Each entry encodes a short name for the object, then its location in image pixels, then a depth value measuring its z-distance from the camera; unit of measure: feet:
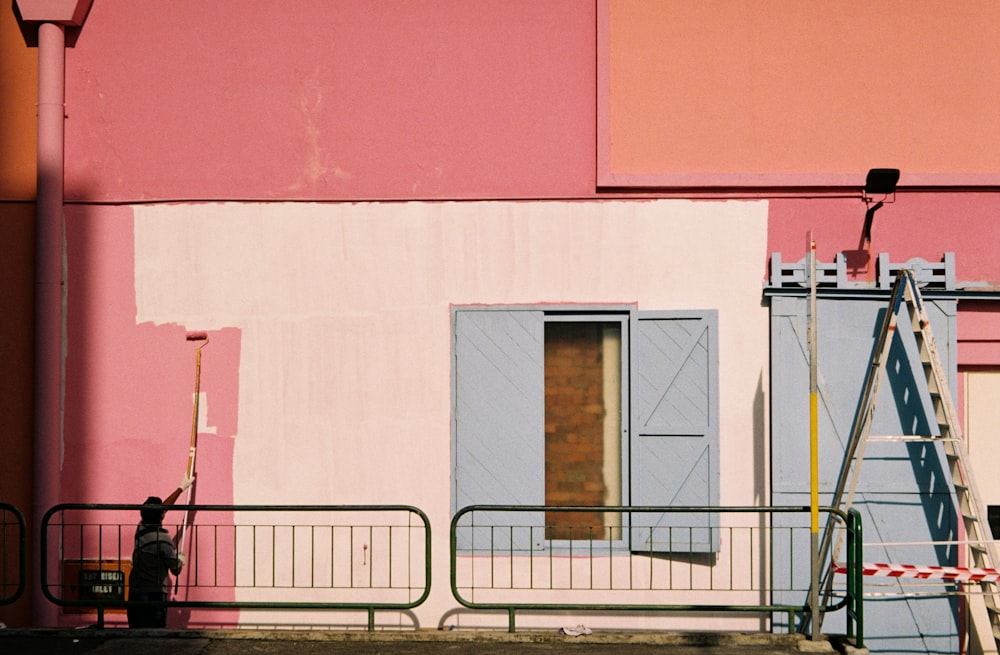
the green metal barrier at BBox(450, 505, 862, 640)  33.42
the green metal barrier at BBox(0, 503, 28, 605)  33.78
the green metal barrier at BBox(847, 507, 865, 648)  29.27
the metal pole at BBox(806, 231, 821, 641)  28.86
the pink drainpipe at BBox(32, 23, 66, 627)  34.04
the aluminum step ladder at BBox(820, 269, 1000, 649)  31.53
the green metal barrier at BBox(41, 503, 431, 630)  33.88
